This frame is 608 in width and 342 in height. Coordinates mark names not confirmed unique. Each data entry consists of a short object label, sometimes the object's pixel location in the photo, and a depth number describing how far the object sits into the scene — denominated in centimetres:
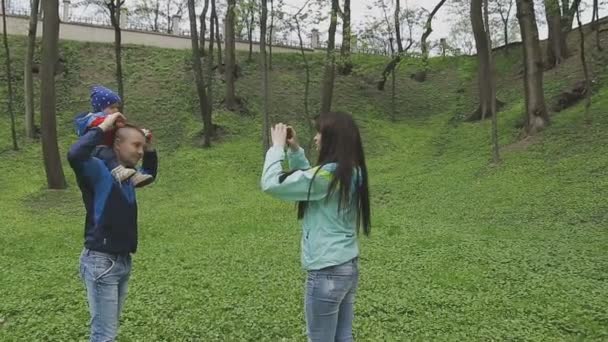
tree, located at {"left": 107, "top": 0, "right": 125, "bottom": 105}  1686
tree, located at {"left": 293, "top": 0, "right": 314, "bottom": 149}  1931
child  305
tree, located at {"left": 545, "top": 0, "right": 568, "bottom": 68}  2134
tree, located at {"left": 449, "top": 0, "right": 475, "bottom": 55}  3922
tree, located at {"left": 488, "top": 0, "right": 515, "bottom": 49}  3020
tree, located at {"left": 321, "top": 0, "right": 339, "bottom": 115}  1825
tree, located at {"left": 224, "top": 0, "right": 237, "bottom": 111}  2075
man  299
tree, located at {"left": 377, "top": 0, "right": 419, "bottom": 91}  2325
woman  286
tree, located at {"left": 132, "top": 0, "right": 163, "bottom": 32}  3461
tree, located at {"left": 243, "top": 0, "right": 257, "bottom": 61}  1634
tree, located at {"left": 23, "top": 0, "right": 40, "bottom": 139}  1747
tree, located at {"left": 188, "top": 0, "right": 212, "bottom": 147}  1806
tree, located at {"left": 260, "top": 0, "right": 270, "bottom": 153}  1603
